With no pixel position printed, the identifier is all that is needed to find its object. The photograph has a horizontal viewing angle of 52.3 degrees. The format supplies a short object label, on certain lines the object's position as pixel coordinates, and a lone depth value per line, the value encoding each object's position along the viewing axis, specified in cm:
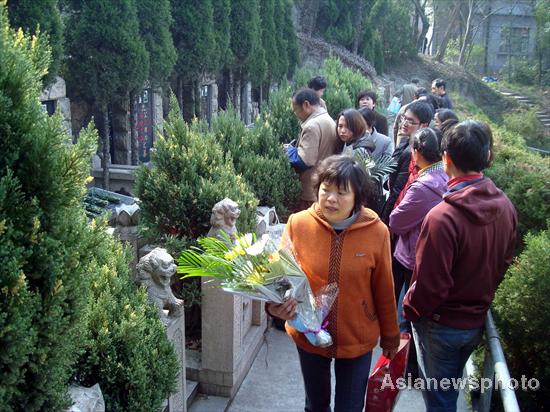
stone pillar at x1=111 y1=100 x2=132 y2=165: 1159
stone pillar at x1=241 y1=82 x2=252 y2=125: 1797
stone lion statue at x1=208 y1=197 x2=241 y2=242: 374
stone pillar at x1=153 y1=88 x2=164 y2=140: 1251
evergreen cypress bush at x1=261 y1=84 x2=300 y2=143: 675
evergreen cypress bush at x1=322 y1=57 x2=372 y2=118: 805
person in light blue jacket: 521
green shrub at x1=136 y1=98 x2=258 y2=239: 425
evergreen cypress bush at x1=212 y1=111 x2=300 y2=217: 533
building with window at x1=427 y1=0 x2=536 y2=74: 3831
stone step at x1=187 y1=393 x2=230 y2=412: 379
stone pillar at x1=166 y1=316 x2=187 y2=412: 329
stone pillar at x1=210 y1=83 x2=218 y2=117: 1645
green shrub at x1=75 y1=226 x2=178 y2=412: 262
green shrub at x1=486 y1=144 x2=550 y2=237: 448
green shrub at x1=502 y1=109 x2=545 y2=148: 2198
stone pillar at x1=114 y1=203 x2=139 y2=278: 436
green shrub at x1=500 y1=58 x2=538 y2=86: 3650
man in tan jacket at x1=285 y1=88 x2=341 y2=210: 515
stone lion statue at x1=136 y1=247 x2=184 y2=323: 318
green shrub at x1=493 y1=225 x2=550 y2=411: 312
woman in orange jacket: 268
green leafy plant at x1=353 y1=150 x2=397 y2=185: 465
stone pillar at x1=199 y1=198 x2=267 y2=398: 378
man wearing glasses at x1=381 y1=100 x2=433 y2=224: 452
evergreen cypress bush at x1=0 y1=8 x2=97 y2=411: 182
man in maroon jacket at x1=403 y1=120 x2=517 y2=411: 275
